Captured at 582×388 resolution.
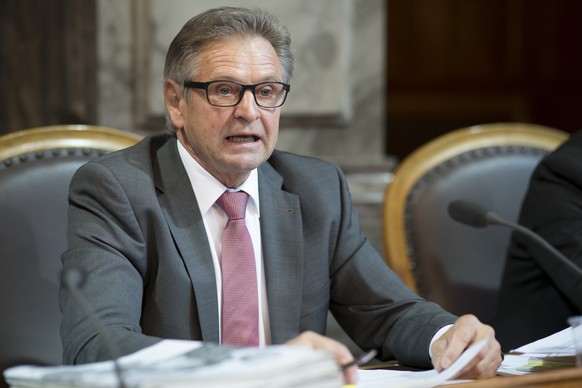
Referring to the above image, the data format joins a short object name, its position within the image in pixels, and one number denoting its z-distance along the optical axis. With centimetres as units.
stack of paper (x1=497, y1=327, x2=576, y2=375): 323
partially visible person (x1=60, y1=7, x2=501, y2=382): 333
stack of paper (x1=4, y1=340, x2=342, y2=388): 289
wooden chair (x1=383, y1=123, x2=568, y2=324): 376
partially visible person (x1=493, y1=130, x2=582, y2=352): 371
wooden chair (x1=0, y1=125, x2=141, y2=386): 346
